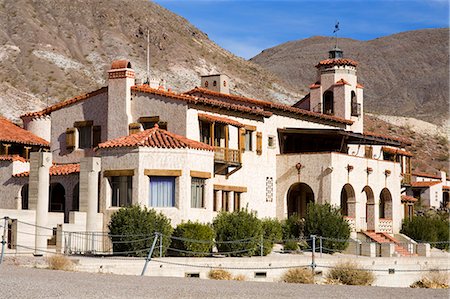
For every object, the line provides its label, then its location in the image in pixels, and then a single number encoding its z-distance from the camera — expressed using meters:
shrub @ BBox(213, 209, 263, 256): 39.94
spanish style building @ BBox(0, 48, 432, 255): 40.62
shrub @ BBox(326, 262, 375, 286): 32.56
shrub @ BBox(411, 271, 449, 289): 29.95
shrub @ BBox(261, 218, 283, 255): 41.41
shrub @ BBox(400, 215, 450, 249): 54.78
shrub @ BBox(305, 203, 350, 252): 46.19
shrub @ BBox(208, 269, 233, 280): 32.16
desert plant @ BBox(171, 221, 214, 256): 38.41
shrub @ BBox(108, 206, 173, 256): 37.38
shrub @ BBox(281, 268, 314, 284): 30.95
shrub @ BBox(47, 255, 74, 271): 28.45
